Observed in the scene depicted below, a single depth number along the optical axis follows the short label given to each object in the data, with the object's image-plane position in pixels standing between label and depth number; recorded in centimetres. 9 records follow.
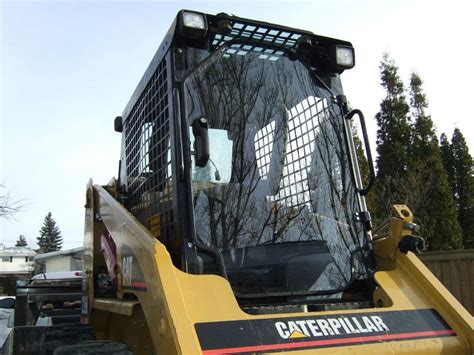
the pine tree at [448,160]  2772
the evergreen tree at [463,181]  2628
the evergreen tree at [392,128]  2156
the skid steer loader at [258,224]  279
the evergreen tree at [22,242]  9512
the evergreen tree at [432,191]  1914
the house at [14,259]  7301
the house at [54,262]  3847
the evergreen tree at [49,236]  8182
